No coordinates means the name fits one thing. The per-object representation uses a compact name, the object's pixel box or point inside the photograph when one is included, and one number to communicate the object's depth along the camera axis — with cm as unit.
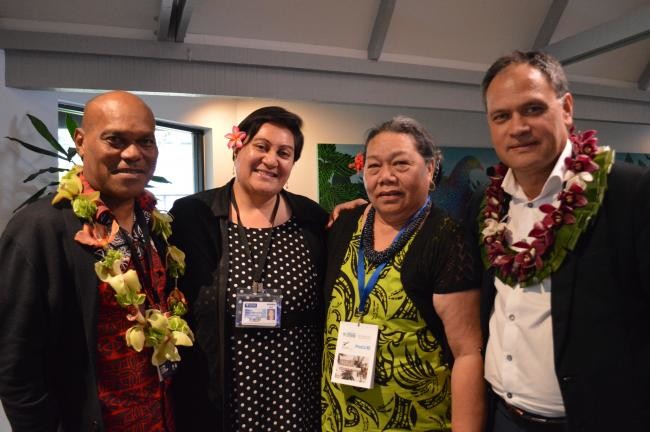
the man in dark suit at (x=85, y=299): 143
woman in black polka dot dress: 186
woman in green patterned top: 168
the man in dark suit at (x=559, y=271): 139
